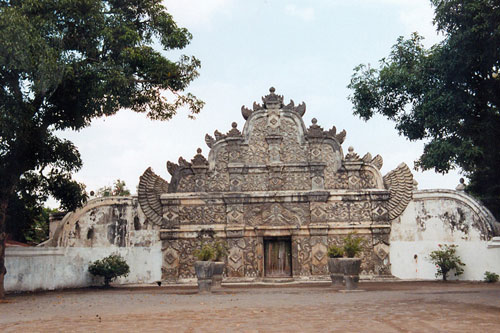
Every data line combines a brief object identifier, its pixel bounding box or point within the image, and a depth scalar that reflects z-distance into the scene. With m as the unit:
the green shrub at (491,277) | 16.67
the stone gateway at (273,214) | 18.27
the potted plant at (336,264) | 14.71
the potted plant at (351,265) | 14.05
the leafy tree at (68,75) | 11.71
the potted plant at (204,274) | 13.84
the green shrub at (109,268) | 17.64
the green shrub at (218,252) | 15.18
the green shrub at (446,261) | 17.34
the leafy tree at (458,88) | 11.32
